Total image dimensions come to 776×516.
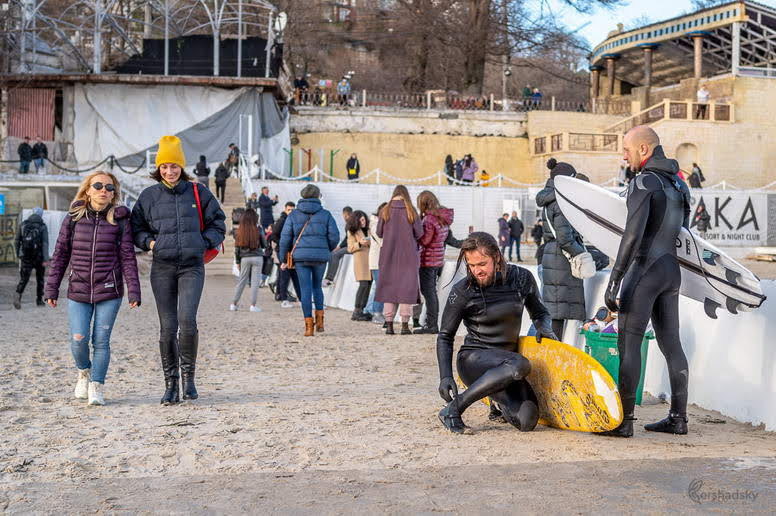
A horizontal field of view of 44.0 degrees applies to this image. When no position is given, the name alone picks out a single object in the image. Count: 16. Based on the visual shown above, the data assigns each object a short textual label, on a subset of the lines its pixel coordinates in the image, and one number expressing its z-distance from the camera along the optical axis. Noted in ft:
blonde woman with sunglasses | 21.91
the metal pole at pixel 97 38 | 108.58
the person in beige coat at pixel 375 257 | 39.51
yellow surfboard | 17.87
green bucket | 21.09
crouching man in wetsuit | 18.53
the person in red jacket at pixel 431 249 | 36.70
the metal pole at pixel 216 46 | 110.01
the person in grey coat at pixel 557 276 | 25.75
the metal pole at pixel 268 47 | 113.50
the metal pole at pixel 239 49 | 111.41
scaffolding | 109.60
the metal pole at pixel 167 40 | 110.73
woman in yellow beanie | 22.21
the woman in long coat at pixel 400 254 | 36.06
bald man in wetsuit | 17.76
